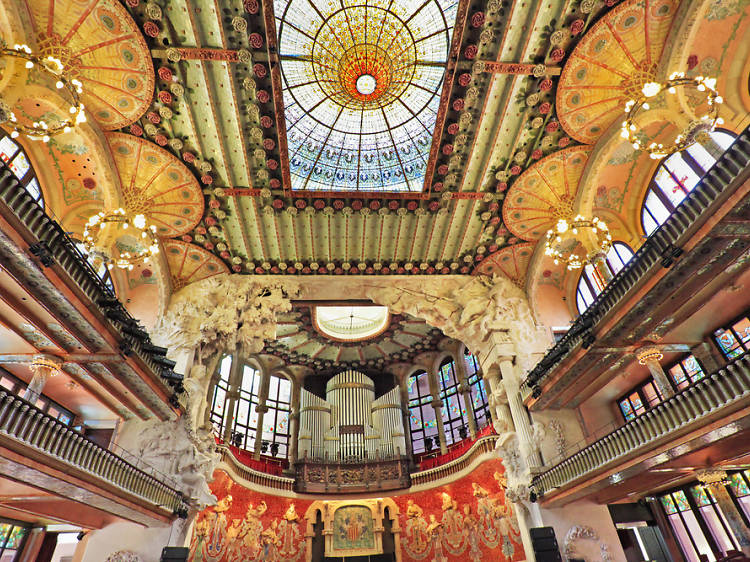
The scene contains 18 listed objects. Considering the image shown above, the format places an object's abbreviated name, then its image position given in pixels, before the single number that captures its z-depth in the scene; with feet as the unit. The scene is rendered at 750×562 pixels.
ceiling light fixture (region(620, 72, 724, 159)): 27.48
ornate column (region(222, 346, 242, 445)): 68.85
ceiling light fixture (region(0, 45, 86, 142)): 24.52
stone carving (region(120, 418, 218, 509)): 44.34
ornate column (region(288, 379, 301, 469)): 73.20
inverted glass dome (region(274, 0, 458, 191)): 36.99
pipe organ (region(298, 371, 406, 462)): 73.10
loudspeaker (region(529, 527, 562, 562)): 41.49
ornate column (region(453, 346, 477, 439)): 70.23
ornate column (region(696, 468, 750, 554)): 30.14
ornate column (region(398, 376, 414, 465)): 74.79
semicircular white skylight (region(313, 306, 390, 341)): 78.02
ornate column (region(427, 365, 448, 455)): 73.03
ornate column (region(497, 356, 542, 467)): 47.41
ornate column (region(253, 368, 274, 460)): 71.99
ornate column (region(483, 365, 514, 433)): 51.72
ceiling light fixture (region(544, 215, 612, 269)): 40.47
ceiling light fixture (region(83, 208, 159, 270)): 36.81
